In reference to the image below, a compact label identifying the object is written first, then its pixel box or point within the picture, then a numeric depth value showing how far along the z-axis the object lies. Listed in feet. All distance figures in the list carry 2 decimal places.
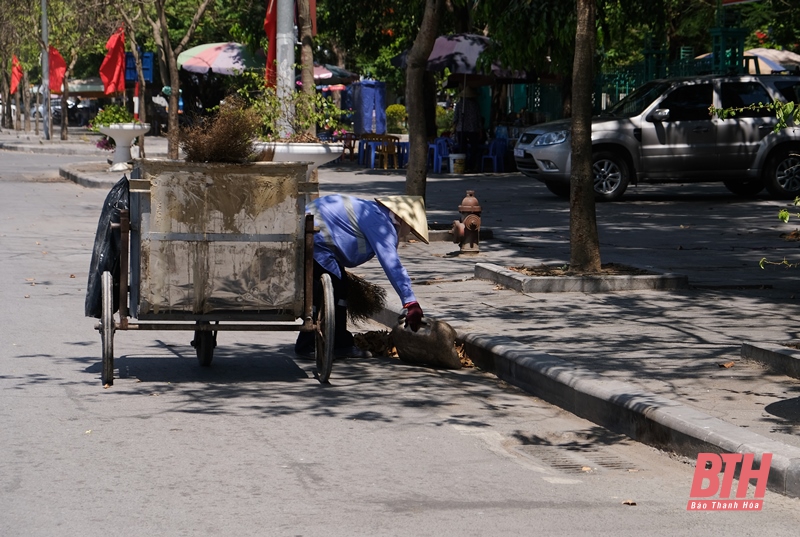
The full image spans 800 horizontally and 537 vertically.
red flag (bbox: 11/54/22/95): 179.22
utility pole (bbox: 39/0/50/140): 138.31
